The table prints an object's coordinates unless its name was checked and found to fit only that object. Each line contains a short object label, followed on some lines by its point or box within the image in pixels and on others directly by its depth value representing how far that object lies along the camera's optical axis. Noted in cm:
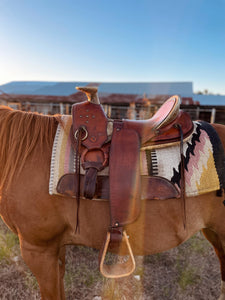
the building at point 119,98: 1469
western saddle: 116
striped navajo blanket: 121
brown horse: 122
